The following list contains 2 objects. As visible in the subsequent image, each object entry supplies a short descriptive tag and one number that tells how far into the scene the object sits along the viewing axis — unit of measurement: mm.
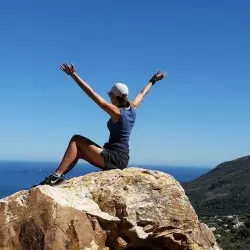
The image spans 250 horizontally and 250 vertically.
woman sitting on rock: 7560
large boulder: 6732
